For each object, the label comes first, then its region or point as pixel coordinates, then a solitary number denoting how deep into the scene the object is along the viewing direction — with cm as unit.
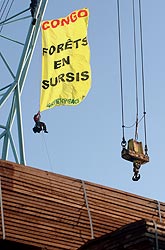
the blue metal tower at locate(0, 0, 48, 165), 2169
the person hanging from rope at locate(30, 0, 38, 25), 2312
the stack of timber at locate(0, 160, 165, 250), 1566
